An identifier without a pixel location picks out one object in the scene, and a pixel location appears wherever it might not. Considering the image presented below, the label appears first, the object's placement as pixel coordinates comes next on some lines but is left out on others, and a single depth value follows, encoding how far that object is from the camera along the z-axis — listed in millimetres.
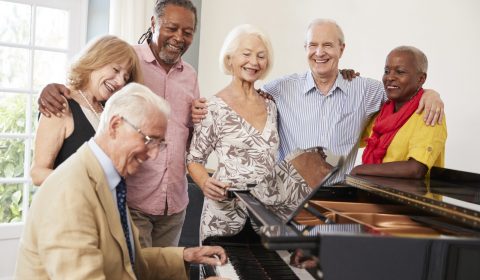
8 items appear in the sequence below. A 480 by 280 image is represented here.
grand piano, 1171
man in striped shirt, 2482
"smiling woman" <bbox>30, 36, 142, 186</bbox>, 2041
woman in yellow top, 2078
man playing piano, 1430
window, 4078
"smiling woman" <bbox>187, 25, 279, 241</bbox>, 2166
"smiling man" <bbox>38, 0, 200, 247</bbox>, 2480
